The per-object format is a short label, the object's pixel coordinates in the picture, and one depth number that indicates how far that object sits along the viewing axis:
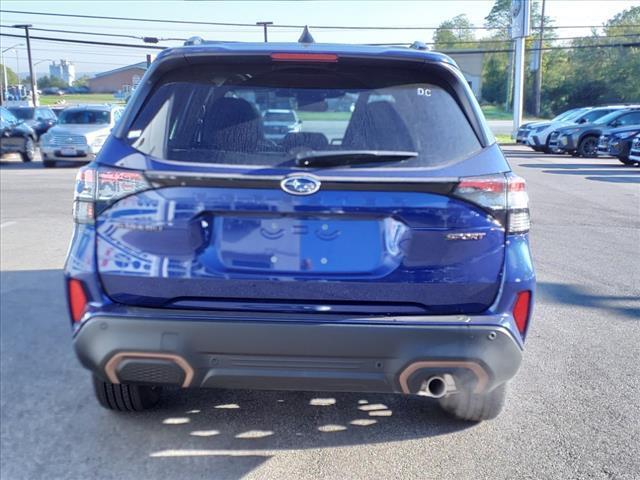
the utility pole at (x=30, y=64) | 49.53
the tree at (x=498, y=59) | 81.69
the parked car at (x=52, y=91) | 89.56
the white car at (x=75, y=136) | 18.56
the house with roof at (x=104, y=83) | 60.72
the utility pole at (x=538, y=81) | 54.80
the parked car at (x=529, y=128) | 27.80
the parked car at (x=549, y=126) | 25.56
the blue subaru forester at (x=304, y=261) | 2.90
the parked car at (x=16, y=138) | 20.41
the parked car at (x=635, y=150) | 19.14
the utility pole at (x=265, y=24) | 39.83
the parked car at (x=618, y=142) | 20.09
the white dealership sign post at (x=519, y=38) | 34.81
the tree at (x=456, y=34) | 87.56
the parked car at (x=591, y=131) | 23.16
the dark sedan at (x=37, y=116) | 26.56
